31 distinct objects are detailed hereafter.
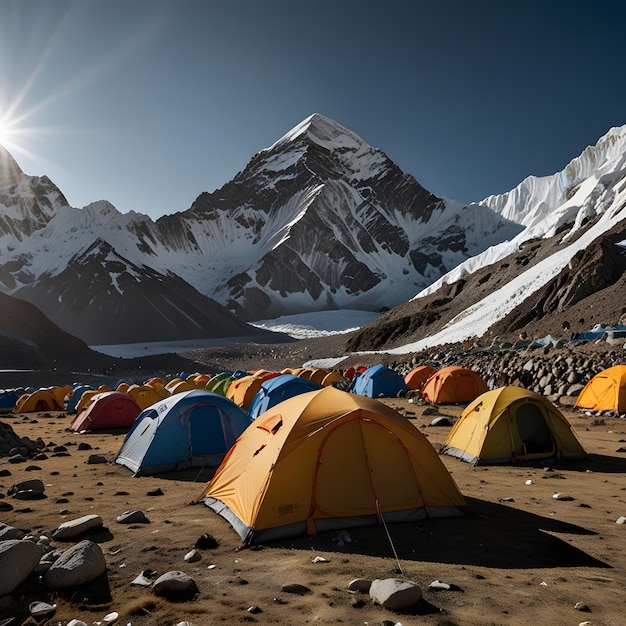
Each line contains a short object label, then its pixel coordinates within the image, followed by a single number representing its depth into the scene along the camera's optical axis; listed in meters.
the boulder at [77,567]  5.59
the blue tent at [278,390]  19.33
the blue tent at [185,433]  12.25
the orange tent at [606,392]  18.69
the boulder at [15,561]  5.38
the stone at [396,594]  5.04
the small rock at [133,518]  8.27
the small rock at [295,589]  5.51
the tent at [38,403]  32.72
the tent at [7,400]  33.34
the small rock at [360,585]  5.47
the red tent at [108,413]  21.19
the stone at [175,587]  5.45
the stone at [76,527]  7.45
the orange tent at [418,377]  32.75
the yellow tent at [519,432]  12.02
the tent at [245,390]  25.30
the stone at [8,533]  6.54
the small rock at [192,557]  6.48
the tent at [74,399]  31.47
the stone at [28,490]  9.91
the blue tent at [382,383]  31.39
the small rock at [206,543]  6.95
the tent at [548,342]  28.27
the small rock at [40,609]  4.97
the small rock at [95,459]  13.81
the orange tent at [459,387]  26.25
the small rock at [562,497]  9.40
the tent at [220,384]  30.27
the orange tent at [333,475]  7.38
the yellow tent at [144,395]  27.36
